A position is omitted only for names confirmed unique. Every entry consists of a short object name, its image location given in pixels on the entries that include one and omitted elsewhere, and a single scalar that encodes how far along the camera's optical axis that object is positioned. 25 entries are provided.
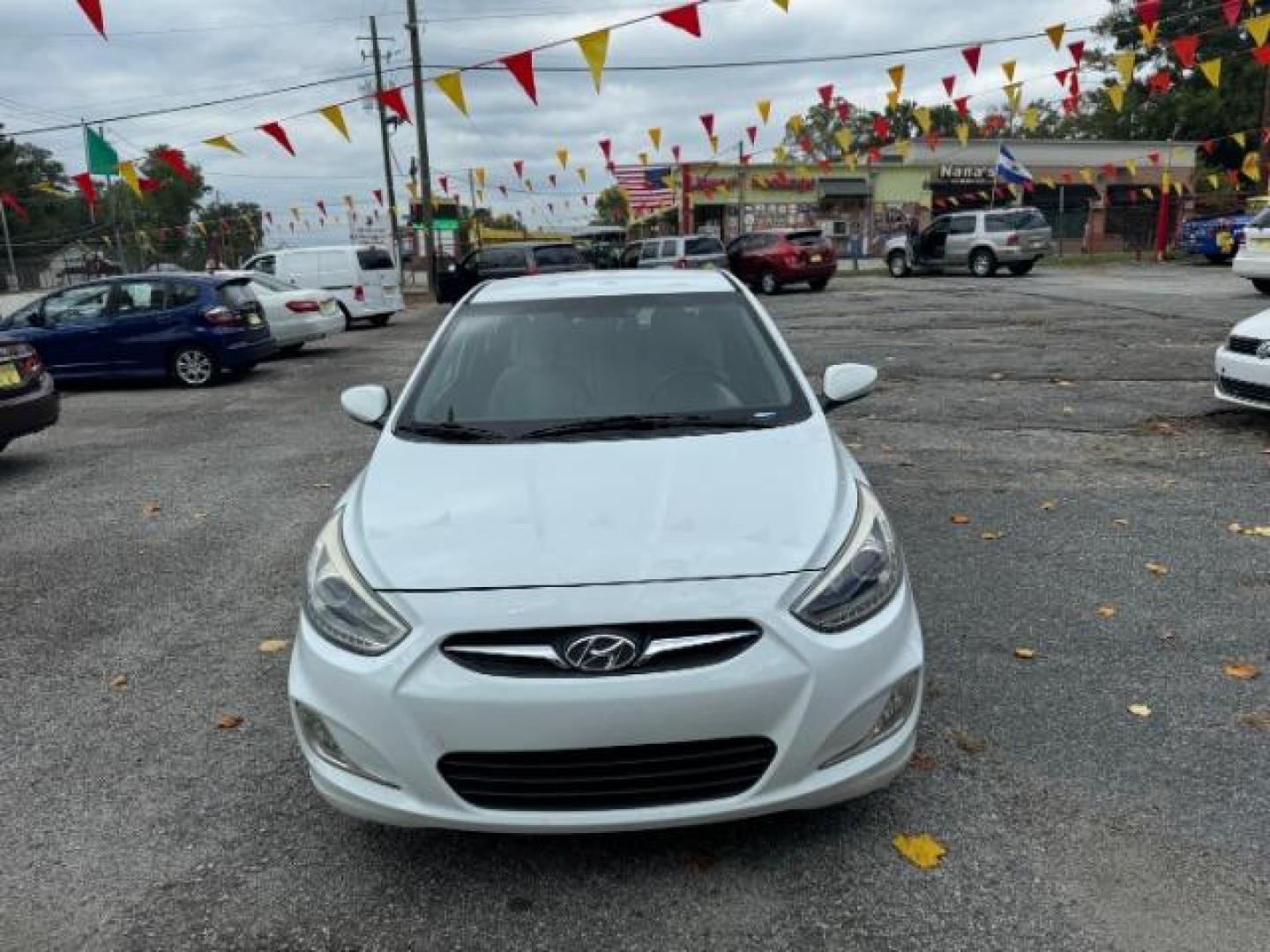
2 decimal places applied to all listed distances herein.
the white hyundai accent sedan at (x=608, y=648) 2.36
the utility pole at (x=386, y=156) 35.56
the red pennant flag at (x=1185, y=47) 16.08
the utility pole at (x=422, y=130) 28.19
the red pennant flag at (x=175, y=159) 17.01
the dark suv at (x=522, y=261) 22.08
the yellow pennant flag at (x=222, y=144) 16.30
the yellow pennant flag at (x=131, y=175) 19.20
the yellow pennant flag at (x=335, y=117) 15.68
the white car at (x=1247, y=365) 7.12
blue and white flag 34.00
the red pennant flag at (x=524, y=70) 13.59
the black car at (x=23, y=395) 7.55
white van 19.16
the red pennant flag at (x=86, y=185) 18.95
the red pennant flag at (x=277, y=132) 16.84
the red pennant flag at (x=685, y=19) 12.55
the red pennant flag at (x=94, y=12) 9.53
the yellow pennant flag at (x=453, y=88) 14.41
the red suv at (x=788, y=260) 24.83
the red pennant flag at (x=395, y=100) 16.09
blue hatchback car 12.55
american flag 45.12
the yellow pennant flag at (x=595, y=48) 12.49
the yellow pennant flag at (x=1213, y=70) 18.83
